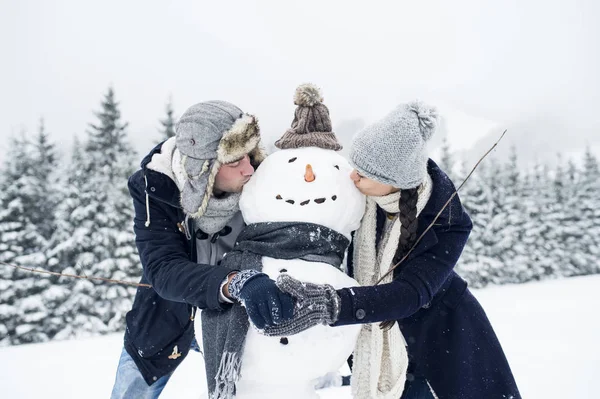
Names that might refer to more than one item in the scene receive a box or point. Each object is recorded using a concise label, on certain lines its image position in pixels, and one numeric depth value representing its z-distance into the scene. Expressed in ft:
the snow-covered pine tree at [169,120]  50.70
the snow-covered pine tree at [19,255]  45.96
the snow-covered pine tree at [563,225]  76.18
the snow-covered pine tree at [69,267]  46.47
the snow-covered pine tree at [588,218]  77.87
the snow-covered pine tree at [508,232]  73.15
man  6.09
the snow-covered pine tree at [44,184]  51.31
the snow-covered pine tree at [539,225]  74.74
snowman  6.03
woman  5.72
